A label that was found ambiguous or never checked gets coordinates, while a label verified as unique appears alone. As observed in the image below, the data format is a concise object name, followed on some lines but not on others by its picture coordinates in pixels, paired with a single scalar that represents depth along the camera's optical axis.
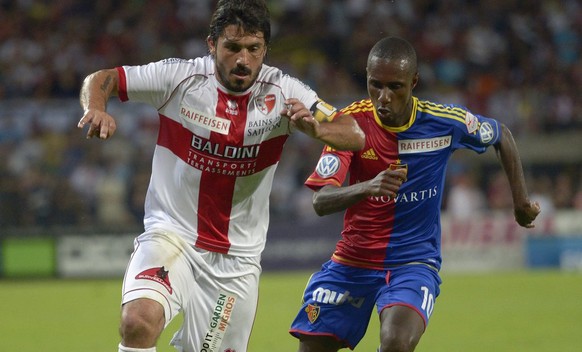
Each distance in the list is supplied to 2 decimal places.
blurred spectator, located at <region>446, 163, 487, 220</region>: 35.47
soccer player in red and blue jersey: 12.72
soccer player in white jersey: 11.62
